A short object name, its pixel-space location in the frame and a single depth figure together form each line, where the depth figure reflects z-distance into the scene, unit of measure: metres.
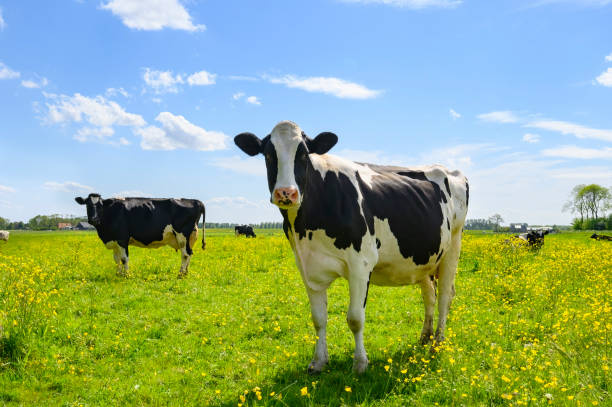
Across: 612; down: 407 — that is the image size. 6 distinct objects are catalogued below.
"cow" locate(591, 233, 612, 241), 37.41
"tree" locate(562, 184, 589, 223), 104.94
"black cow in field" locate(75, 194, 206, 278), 15.19
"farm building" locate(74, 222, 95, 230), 144.57
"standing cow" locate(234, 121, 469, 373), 5.12
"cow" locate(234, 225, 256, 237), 50.72
